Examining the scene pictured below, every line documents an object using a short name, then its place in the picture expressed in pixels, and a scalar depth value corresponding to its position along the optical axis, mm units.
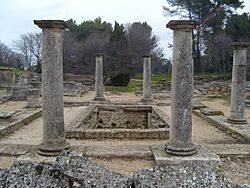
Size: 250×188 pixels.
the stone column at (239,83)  10477
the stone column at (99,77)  17266
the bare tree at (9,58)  55453
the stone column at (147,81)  17109
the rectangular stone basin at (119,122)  9359
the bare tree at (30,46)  60375
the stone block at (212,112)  12930
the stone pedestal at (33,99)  15641
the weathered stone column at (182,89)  6094
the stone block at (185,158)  5852
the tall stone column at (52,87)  6137
